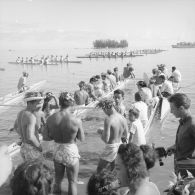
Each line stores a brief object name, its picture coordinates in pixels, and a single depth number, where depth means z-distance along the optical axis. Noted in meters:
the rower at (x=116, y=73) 21.88
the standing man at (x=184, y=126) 4.88
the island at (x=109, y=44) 160.73
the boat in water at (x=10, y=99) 16.23
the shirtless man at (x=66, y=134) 5.60
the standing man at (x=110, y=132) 6.02
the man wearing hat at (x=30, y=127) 5.69
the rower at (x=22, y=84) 18.84
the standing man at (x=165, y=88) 13.87
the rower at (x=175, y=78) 18.77
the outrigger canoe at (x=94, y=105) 8.96
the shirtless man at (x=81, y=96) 13.03
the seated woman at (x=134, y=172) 3.32
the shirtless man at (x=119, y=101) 8.57
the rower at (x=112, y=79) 19.19
